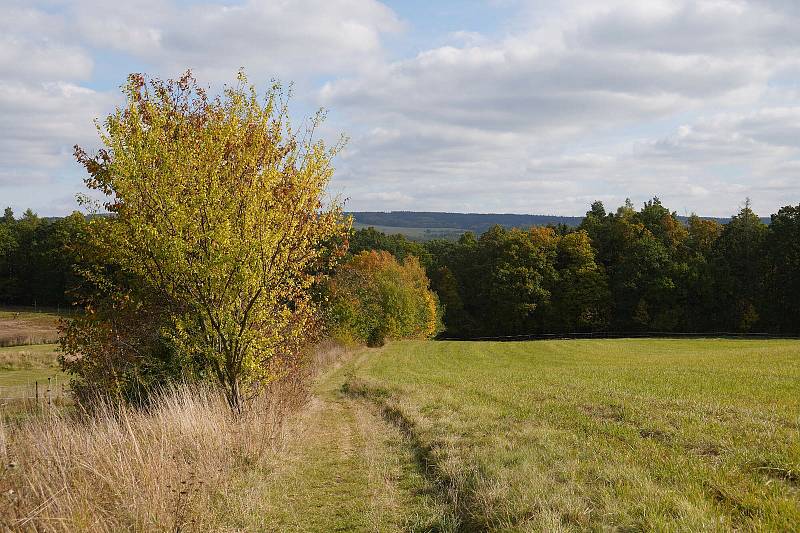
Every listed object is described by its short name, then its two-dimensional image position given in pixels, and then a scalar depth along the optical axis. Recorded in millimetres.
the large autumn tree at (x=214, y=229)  10477
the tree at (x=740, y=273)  61875
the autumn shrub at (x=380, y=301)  49688
